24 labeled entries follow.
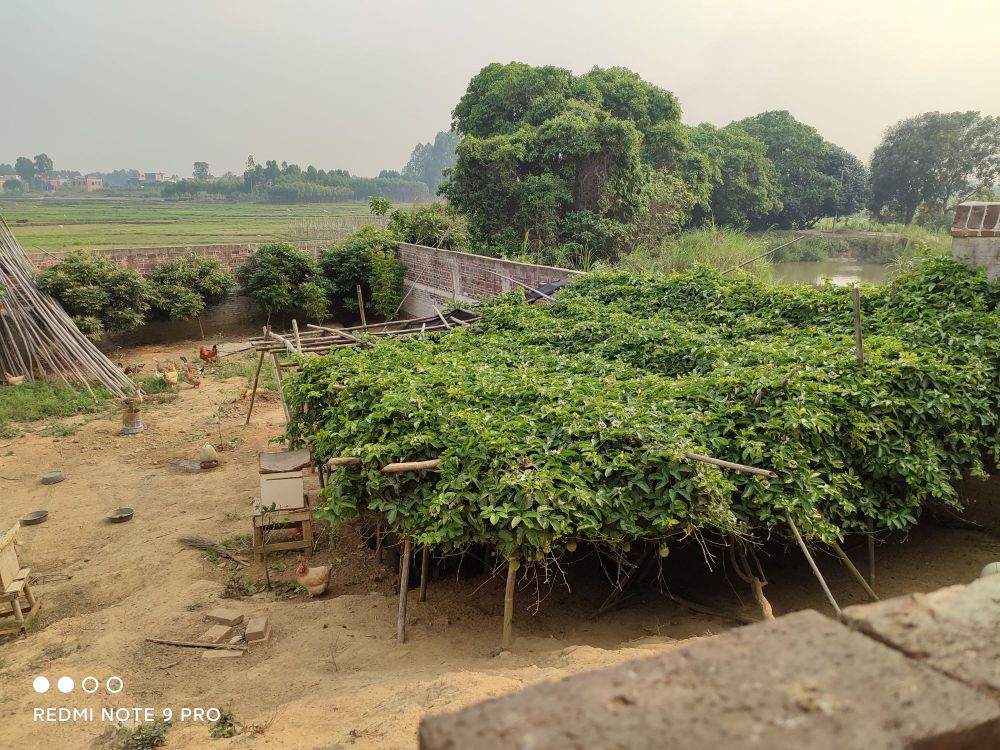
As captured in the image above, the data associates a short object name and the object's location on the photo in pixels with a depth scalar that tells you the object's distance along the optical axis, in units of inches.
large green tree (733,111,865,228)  1524.4
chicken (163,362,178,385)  529.3
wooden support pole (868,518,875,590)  212.8
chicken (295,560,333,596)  237.3
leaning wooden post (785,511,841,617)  172.2
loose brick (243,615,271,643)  206.7
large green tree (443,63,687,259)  814.5
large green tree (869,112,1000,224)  1309.1
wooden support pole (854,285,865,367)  217.2
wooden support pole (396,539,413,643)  199.2
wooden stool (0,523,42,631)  220.5
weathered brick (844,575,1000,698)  66.1
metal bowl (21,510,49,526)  312.8
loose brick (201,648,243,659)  199.9
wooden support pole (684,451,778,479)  178.9
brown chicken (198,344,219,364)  556.1
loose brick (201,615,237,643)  208.7
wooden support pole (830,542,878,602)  195.6
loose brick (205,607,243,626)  217.9
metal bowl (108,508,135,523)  316.5
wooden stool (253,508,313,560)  266.7
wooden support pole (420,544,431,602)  221.7
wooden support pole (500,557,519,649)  179.8
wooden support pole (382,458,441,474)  189.9
